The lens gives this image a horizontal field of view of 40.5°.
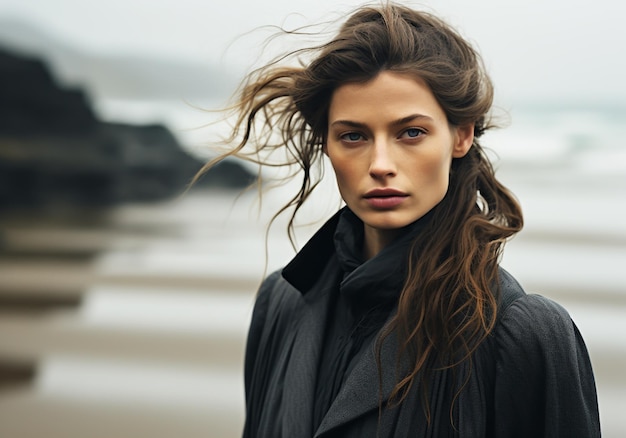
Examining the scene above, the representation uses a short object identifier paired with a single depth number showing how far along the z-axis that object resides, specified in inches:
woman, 52.6
